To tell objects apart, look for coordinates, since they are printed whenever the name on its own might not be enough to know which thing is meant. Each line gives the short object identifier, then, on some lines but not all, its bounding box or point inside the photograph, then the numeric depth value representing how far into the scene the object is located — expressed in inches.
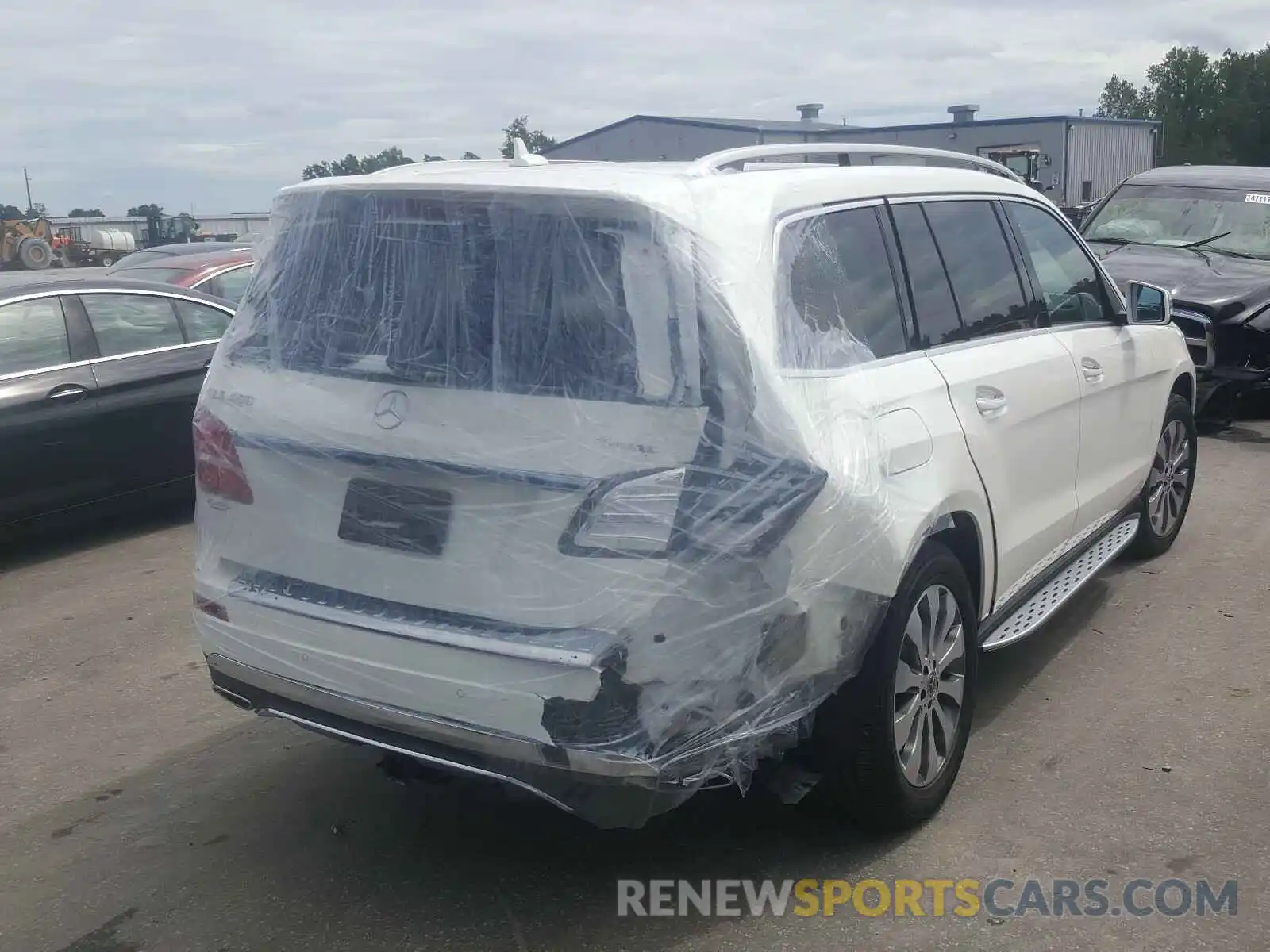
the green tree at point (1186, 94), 3344.0
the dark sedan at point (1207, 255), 351.3
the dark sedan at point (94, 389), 254.1
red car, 383.9
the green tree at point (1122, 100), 4060.0
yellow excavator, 1207.6
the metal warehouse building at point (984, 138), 1321.4
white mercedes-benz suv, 108.8
